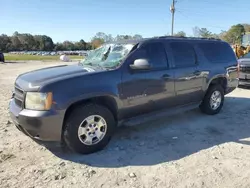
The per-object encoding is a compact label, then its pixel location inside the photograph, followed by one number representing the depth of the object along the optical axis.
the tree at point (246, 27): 74.00
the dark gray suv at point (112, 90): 3.44
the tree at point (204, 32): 67.19
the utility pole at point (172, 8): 38.06
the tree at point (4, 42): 101.62
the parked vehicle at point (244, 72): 9.11
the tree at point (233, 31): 66.46
